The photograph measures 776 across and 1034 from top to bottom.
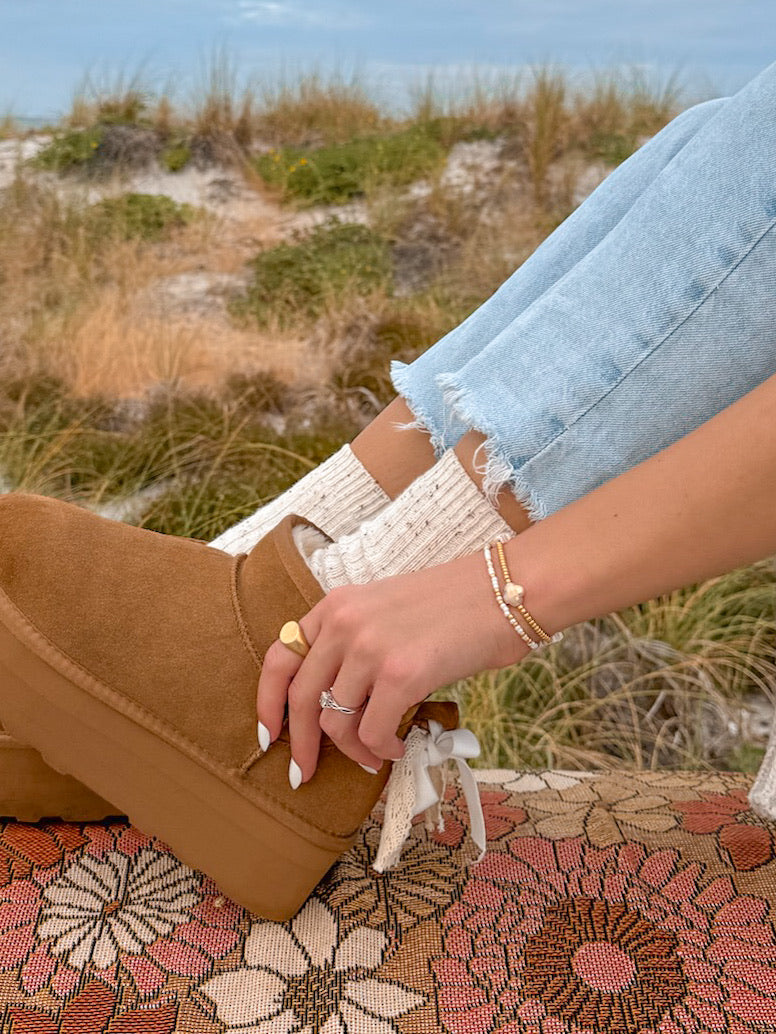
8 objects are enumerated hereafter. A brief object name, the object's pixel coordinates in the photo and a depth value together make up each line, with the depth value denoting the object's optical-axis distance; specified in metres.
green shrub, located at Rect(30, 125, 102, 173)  4.48
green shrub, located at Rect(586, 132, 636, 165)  4.43
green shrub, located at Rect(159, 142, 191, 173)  4.73
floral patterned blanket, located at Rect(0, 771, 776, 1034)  0.68
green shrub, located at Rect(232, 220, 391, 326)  3.82
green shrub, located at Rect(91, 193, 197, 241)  4.20
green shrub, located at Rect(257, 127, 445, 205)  4.54
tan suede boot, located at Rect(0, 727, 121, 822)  0.84
